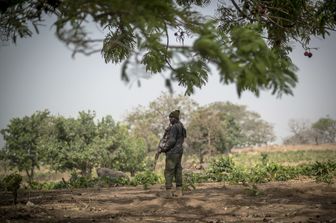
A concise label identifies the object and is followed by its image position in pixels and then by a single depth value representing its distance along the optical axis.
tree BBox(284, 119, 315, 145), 113.12
